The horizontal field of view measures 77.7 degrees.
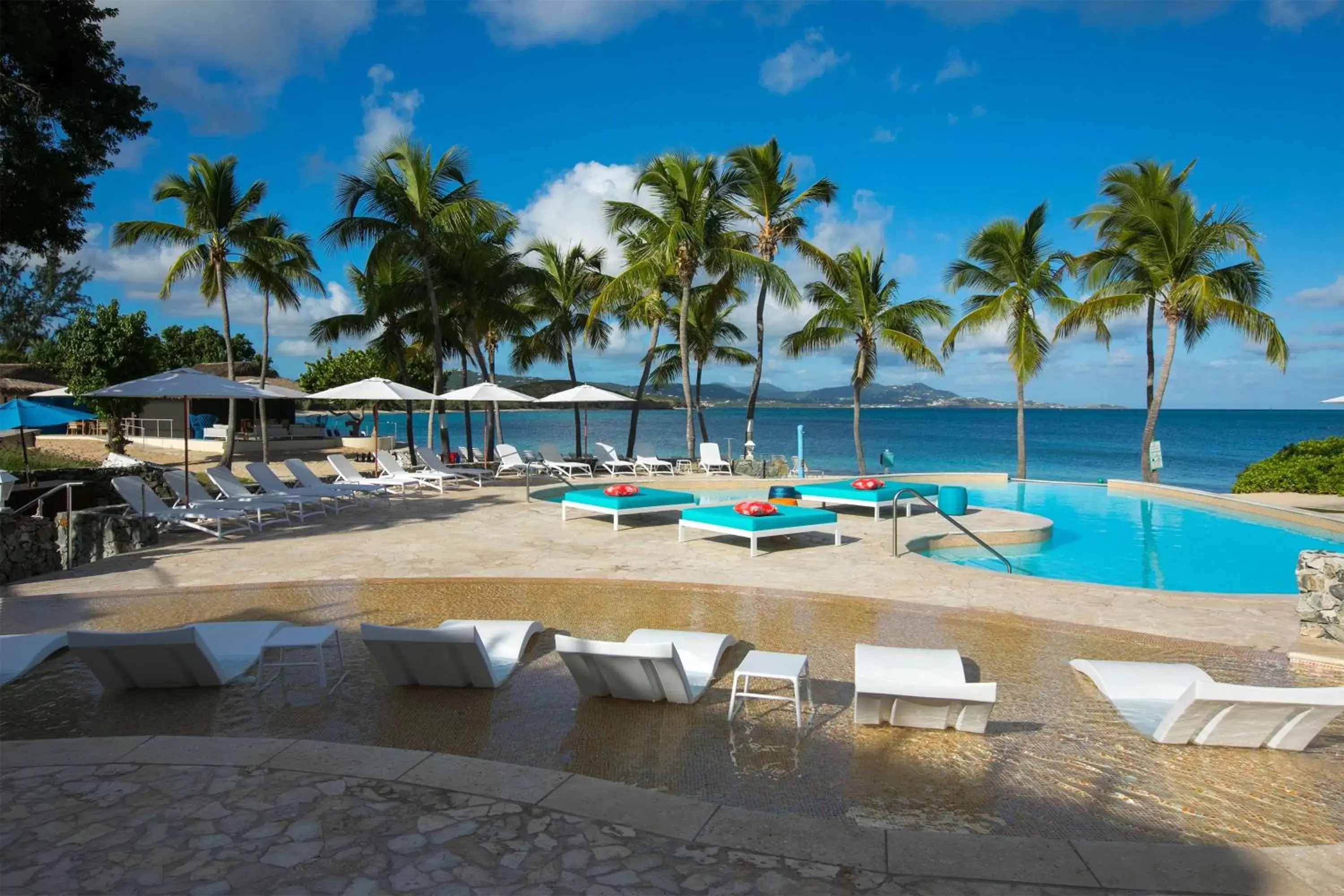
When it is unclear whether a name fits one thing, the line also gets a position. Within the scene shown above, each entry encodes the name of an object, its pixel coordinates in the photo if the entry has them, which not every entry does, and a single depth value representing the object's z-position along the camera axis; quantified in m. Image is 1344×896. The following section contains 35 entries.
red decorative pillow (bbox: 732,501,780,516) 10.07
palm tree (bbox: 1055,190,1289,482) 18.14
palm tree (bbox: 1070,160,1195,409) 19.34
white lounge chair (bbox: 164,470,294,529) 11.43
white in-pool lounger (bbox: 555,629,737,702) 4.64
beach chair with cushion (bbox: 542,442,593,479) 18.05
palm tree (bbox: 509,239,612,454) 26.61
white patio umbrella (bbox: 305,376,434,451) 16.91
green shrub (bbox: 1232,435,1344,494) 16.39
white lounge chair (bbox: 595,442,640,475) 19.56
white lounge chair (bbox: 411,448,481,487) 16.66
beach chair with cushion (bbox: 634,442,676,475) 19.77
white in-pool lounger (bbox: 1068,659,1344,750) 4.07
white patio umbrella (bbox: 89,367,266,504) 10.82
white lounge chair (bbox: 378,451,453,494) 15.98
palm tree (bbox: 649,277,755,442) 24.36
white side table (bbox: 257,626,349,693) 5.23
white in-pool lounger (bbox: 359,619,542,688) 4.98
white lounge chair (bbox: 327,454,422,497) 14.90
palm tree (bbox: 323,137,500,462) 20.31
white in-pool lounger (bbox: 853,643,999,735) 4.25
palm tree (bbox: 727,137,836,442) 21.28
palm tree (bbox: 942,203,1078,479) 21.06
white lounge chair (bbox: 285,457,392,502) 13.55
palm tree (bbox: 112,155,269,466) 20.50
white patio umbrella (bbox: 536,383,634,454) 17.79
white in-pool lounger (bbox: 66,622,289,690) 4.85
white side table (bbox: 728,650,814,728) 4.72
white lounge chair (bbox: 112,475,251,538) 10.54
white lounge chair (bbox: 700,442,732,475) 19.84
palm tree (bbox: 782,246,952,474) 23.08
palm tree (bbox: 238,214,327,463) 21.86
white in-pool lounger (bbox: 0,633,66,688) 5.36
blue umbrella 12.79
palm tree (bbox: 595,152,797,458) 20.48
